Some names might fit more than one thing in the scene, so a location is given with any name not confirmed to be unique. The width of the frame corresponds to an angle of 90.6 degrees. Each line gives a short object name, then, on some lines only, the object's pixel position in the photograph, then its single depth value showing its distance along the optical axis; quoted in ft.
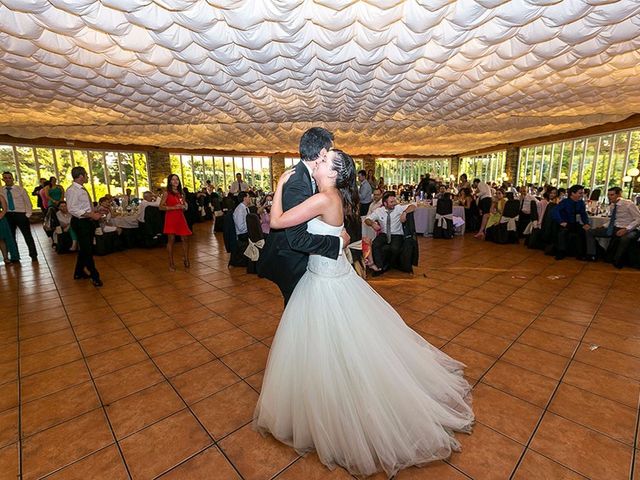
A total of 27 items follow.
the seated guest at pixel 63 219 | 20.45
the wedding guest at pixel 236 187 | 37.33
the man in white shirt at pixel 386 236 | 15.69
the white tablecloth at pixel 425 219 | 26.86
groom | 5.00
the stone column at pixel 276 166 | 60.23
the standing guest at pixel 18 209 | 18.72
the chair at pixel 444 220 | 25.20
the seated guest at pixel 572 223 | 18.29
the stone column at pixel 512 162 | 47.09
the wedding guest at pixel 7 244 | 18.43
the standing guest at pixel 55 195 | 21.78
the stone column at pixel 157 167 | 46.11
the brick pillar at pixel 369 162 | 67.89
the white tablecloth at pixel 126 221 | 22.50
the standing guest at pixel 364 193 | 24.96
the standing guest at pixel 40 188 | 30.06
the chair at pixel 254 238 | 15.11
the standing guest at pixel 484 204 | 26.57
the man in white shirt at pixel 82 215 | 13.41
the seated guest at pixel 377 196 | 24.66
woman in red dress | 16.20
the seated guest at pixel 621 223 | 16.24
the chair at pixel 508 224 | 22.70
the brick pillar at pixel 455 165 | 72.00
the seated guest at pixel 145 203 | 22.86
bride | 4.98
